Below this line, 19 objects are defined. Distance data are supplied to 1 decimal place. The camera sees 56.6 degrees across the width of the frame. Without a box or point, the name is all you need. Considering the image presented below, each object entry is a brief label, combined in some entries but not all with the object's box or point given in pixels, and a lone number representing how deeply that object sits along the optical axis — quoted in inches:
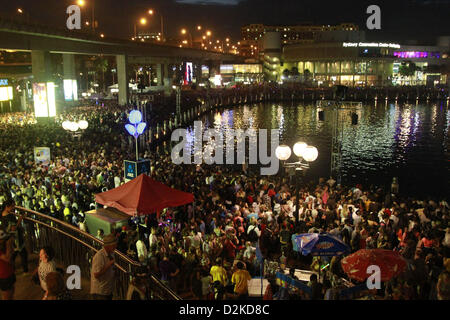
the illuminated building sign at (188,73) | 3506.4
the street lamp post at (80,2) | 1527.4
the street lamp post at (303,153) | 464.1
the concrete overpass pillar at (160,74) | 3297.2
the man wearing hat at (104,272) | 233.6
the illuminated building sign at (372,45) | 3900.1
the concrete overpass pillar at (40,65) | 1355.8
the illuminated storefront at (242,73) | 4731.8
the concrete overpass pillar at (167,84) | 2743.1
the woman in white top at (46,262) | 235.3
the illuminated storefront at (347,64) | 3939.5
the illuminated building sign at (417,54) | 4534.9
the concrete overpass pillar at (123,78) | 2064.5
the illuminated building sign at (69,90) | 1729.1
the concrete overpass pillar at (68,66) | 1954.4
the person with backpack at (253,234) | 435.0
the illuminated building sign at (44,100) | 1196.5
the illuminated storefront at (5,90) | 1678.8
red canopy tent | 370.0
